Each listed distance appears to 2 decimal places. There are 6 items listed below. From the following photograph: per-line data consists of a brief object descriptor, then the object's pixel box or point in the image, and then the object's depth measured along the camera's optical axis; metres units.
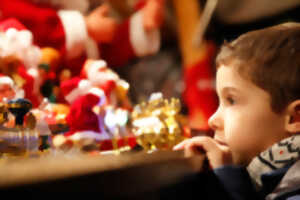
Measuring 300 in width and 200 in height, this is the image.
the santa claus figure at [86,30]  1.63
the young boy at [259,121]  1.28
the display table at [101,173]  1.06
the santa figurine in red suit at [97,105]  1.49
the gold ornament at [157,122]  1.44
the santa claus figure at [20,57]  1.45
